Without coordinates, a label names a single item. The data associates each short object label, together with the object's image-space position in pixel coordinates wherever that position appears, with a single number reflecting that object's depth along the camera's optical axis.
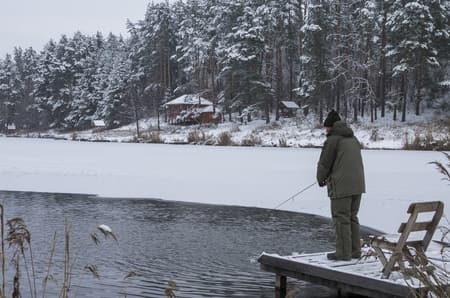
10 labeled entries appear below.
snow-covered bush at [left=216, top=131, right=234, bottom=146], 37.88
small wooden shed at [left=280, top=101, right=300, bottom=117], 51.41
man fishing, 6.23
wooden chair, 5.11
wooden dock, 5.50
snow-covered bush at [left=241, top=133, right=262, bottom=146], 37.66
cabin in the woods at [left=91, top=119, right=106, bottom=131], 70.95
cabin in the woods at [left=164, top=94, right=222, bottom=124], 56.09
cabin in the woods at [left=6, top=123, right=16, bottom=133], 87.39
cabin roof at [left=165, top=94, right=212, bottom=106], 57.44
